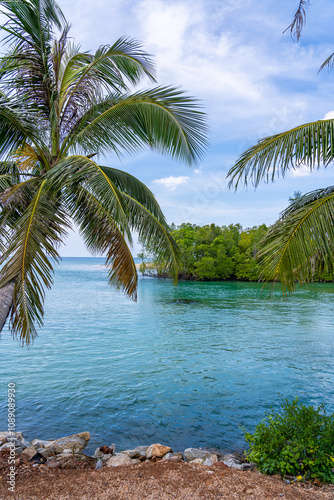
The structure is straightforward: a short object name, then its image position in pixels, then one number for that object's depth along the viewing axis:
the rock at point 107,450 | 5.39
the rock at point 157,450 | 5.17
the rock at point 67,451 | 5.11
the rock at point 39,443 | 5.48
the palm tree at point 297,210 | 3.88
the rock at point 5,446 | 4.72
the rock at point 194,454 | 5.17
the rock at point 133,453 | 5.23
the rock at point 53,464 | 4.53
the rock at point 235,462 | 4.64
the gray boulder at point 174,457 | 4.93
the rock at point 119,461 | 4.81
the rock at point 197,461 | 4.82
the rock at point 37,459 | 4.83
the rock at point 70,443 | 5.28
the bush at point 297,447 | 3.95
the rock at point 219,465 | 4.46
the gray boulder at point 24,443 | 5.45
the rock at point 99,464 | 4.71
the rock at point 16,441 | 5.10
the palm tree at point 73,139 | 4.32
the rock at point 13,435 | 5.56
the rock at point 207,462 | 4.82
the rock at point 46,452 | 5.11
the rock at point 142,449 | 5.35
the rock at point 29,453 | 4.93
